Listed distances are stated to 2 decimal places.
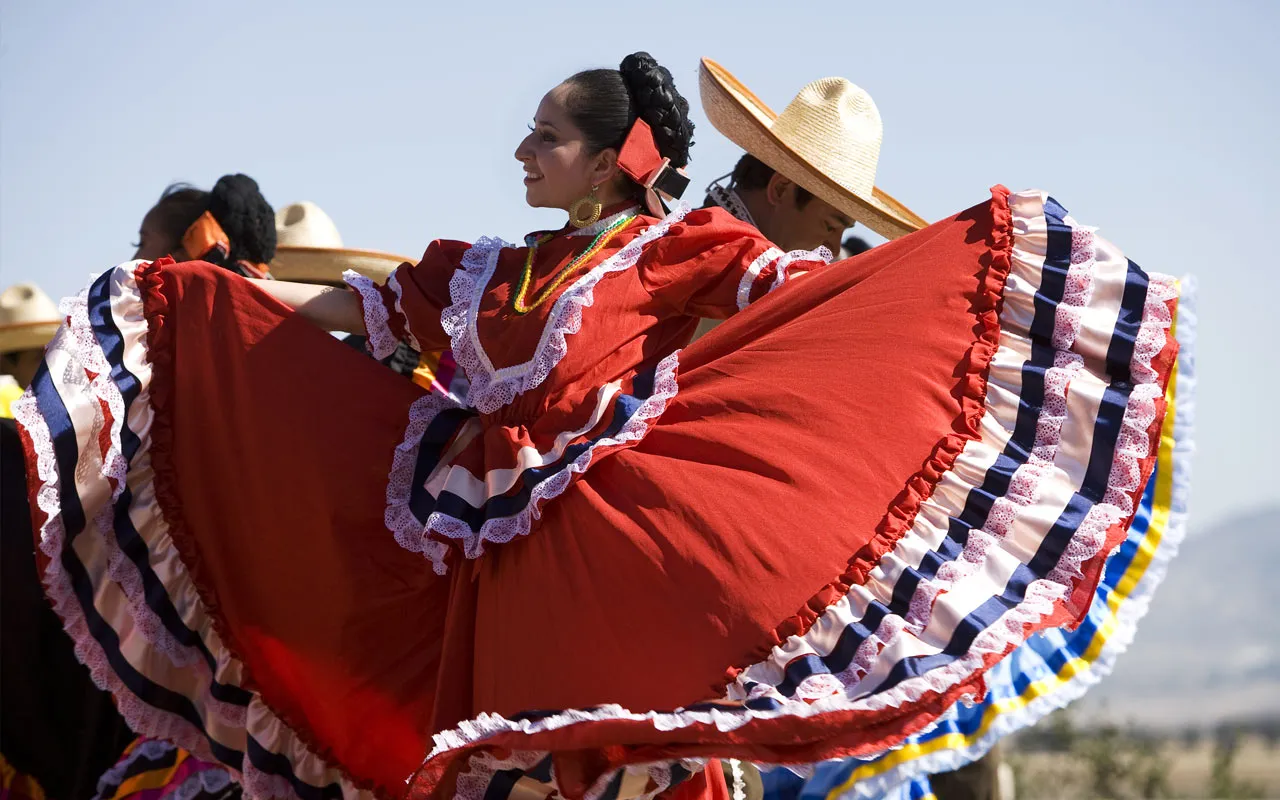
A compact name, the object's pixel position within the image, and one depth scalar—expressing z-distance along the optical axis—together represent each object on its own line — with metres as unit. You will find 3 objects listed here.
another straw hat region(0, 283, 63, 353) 11.07
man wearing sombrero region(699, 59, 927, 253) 8.17
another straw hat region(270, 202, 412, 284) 9.67
